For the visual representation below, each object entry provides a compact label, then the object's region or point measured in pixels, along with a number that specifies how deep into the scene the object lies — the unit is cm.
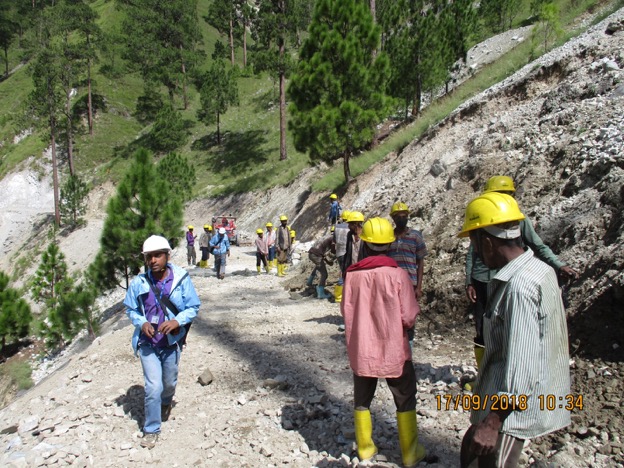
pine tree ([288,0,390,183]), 1641
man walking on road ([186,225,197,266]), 1519
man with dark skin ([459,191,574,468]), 184
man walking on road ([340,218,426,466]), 298
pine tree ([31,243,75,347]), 1698
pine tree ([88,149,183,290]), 1305
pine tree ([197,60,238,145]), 3703
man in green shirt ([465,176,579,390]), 361
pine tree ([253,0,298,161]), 2683
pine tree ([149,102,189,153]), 3766
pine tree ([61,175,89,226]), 3256
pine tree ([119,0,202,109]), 4697
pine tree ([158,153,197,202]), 3030
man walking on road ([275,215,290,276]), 1203
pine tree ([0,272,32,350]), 1675
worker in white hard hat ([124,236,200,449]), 370
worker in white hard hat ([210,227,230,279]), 1197
